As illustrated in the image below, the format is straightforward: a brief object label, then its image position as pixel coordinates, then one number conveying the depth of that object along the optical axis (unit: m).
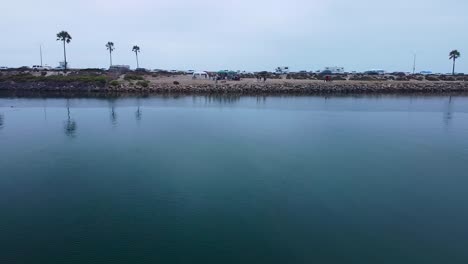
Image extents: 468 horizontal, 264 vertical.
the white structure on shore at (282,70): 108.18
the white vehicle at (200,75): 77.61
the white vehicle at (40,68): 81.56
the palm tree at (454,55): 85.99
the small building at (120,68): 86.56
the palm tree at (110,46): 92.00
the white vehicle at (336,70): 106.01
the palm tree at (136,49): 96.94
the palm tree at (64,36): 72.38
